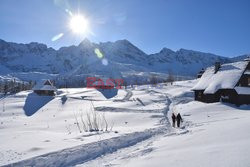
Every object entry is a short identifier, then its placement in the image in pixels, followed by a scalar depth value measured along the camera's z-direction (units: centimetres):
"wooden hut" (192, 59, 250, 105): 3694
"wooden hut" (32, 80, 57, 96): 7244
